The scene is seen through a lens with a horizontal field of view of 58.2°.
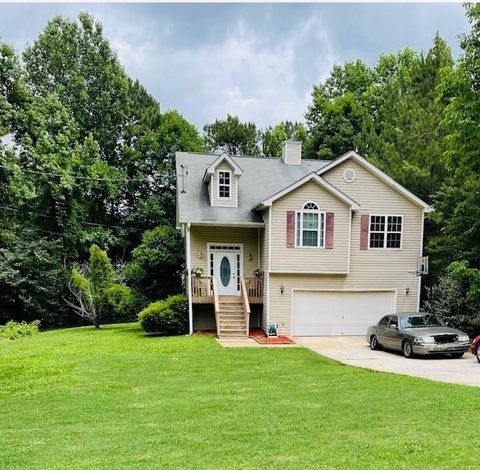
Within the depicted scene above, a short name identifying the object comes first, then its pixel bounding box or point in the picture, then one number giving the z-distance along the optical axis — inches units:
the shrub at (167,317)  700.7
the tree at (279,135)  1589.6
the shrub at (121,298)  892.0
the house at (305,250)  706.2
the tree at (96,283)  876.6
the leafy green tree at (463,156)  582.9
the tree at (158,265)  837.8
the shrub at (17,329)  866.2
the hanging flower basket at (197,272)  731.4
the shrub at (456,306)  645.3
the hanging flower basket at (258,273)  747.4
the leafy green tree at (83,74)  1375.5
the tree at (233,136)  1647.4
